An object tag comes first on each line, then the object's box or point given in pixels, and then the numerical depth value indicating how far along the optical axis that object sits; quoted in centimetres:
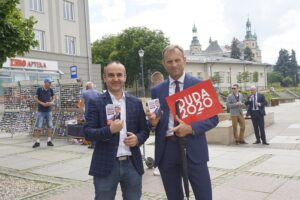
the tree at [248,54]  10305
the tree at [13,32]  528
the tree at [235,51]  10180
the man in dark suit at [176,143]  284
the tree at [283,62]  9573
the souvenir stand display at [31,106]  1124
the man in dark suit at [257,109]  996
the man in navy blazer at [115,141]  282
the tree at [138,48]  4823
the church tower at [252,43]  12655
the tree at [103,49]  5244
